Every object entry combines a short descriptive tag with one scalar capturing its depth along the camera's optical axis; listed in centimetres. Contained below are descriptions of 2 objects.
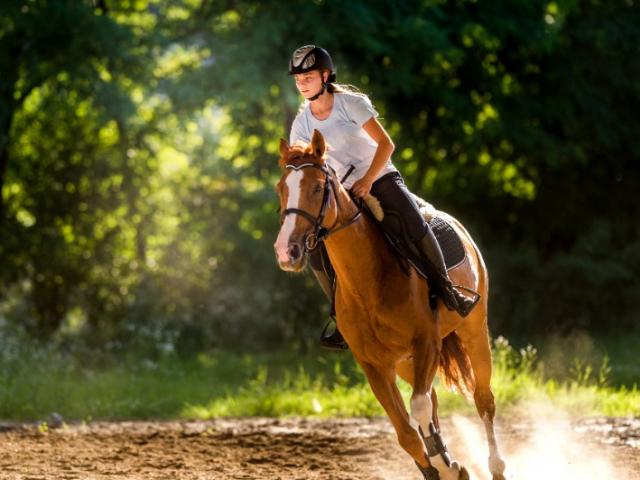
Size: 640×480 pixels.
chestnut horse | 1416
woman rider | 1436
